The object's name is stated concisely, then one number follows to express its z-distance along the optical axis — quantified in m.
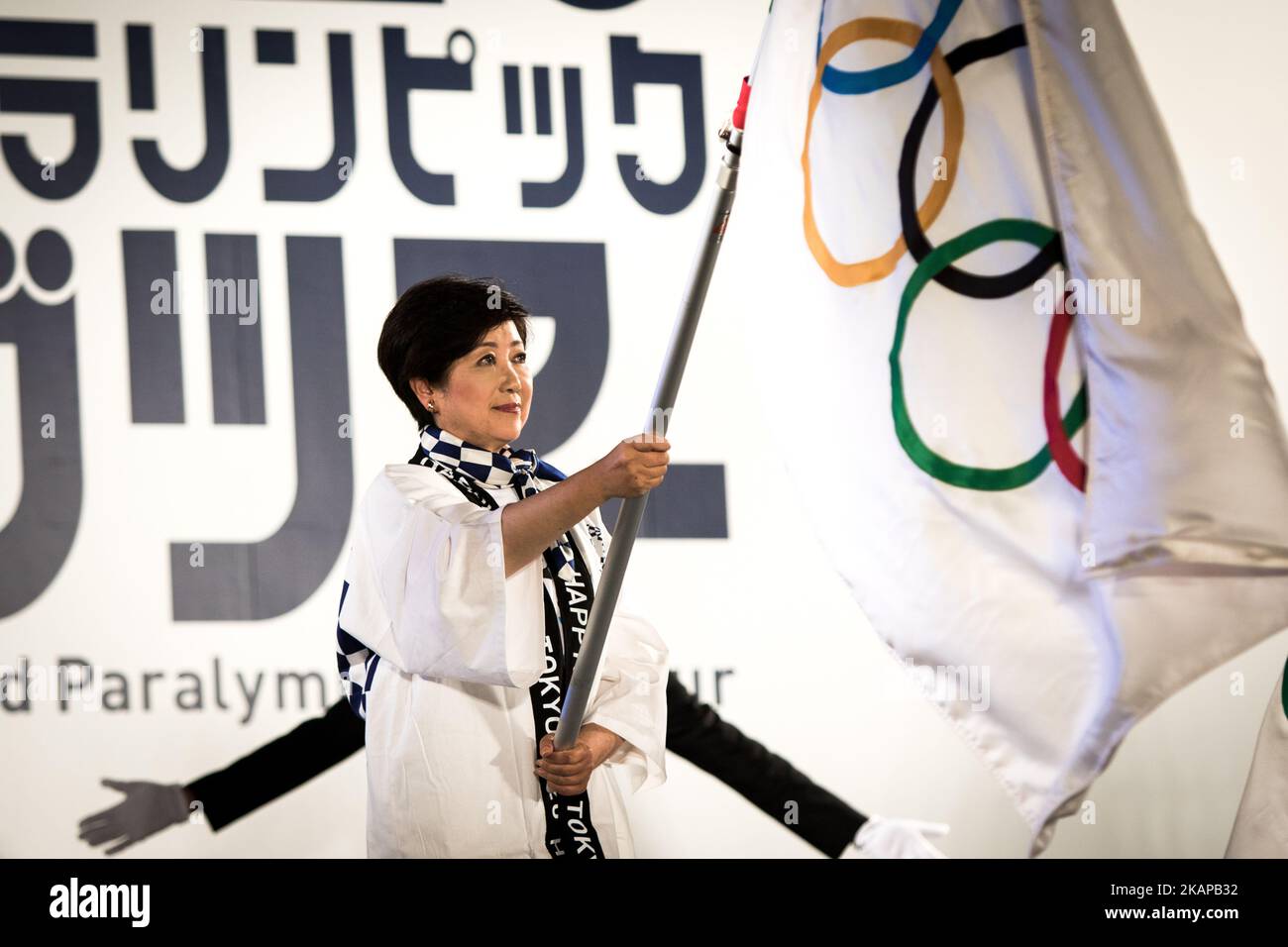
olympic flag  1.92
